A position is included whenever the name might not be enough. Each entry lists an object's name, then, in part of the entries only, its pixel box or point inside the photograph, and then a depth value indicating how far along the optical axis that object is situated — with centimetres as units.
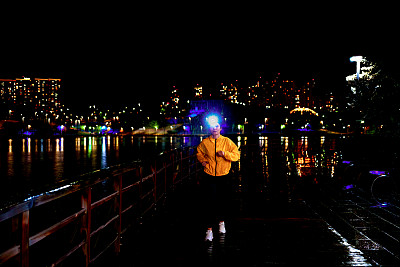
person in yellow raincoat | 518
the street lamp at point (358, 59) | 2446
